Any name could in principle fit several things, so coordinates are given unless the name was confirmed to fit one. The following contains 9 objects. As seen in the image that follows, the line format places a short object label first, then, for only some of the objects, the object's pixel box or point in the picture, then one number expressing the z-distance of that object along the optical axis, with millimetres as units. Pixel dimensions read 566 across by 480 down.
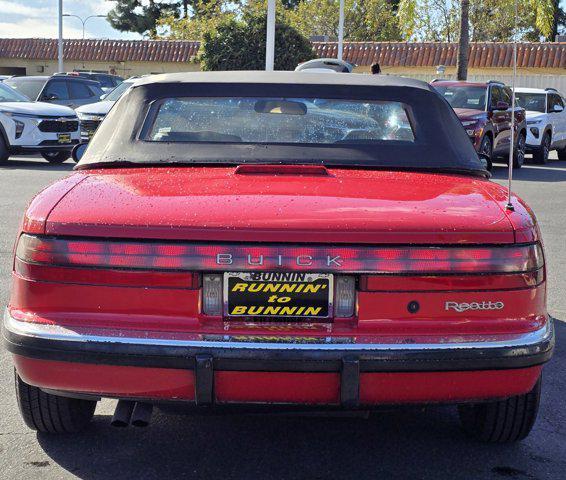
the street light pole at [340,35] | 34950
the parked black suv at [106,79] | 32219
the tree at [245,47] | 28766
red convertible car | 3400
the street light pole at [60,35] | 47250
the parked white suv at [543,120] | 22156
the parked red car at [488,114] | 18391
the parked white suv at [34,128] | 18297
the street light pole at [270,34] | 22734
